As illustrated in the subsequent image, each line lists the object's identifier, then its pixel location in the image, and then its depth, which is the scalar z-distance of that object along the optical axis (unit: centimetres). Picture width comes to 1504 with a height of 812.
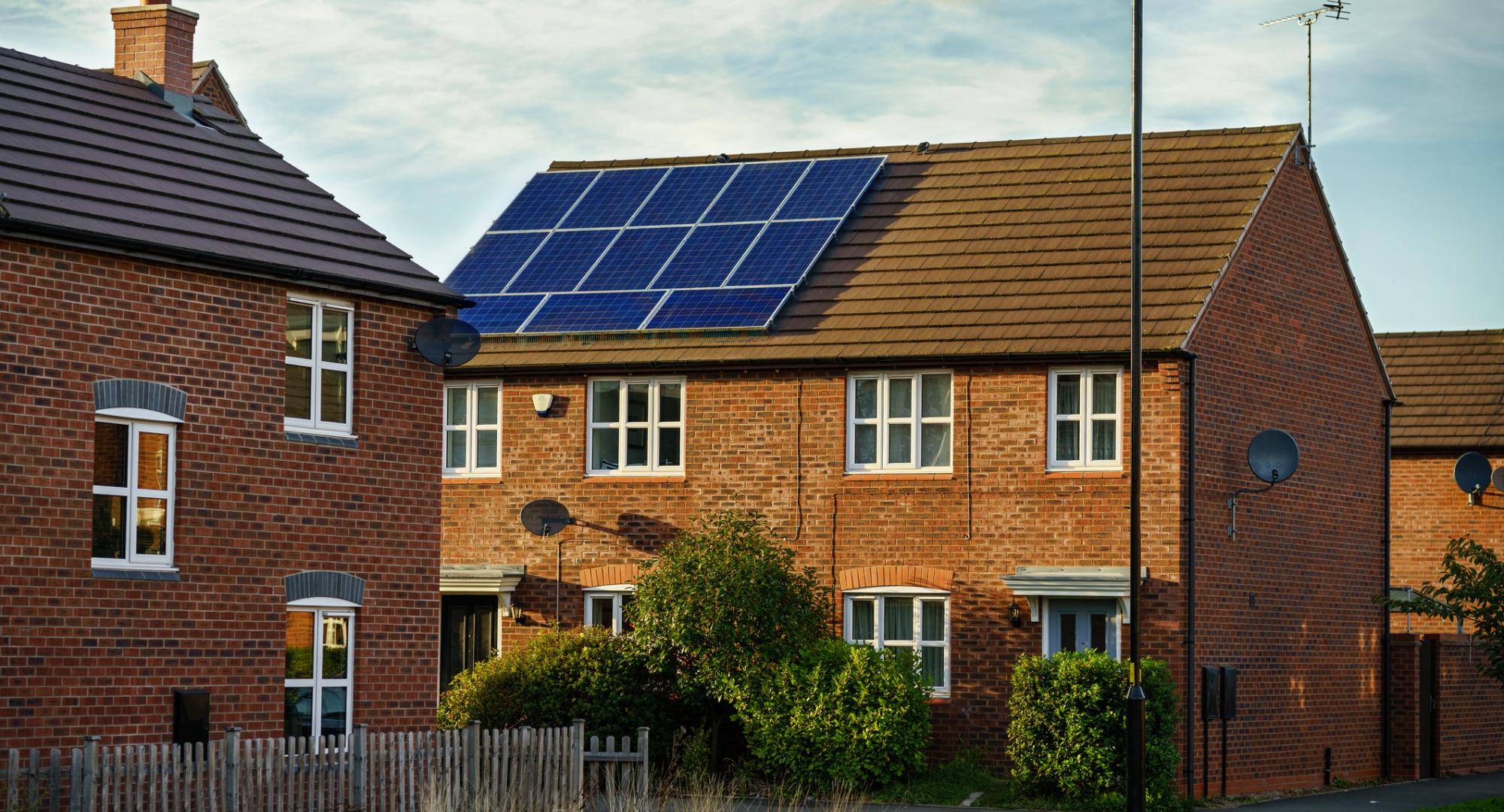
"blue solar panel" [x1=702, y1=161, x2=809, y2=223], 3144
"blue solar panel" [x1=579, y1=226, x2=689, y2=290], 3044
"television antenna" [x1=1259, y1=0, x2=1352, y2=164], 3397
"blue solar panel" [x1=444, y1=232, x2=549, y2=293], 3148
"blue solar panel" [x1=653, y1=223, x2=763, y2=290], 2991
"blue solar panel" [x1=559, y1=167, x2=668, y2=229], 3244
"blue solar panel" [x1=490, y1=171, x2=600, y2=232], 3297
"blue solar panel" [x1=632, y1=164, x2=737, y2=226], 3194
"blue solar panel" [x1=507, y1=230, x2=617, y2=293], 3094
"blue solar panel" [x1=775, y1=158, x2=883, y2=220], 3094
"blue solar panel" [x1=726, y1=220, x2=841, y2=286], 2950
